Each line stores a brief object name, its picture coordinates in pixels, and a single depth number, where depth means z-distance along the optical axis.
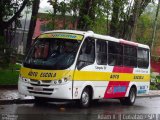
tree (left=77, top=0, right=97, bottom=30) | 25.72
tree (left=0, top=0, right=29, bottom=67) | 26.84
